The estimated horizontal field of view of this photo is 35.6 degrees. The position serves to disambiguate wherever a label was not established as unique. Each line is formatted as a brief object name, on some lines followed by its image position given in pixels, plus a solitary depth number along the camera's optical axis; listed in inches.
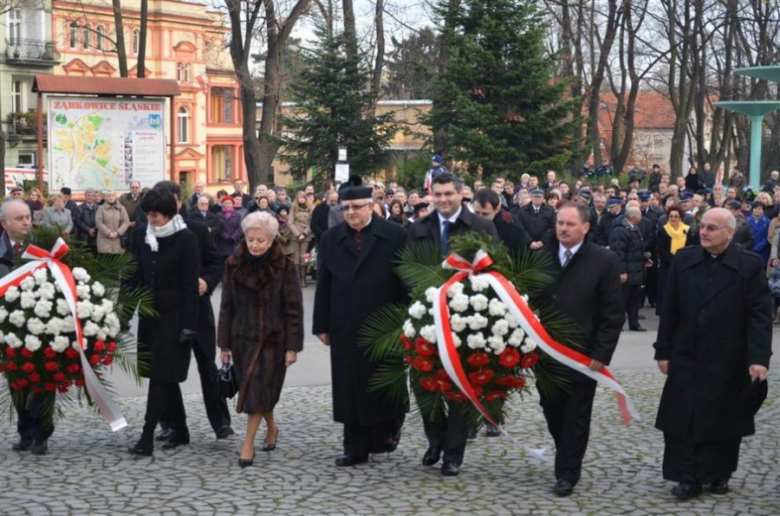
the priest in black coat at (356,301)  323.6
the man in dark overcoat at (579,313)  292.0
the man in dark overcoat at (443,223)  335.6
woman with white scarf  337.4
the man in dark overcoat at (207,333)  351.3
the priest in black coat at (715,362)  288.0
